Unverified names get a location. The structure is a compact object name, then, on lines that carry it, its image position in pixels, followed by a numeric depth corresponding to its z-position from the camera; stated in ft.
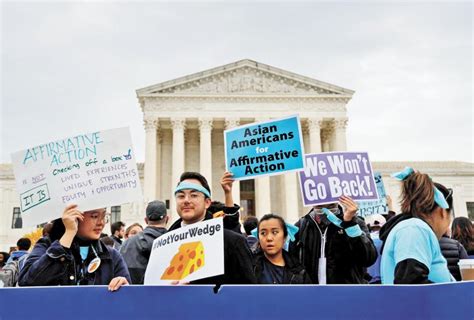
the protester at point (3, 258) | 26.71
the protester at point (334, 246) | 13.84
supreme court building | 122.52
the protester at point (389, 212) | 31.15
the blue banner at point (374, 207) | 25.93
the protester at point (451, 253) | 12.36
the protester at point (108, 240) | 24.25
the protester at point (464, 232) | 19.21
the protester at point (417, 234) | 8.95
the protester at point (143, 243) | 16.40
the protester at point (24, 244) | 26.18
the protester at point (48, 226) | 13.35
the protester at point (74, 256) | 10.02
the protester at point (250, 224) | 23.77
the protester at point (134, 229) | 26.75
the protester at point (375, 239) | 18.84
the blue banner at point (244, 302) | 8.27
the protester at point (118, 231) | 29.14
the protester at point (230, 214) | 13.85
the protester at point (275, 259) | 13.11
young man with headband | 10.51
